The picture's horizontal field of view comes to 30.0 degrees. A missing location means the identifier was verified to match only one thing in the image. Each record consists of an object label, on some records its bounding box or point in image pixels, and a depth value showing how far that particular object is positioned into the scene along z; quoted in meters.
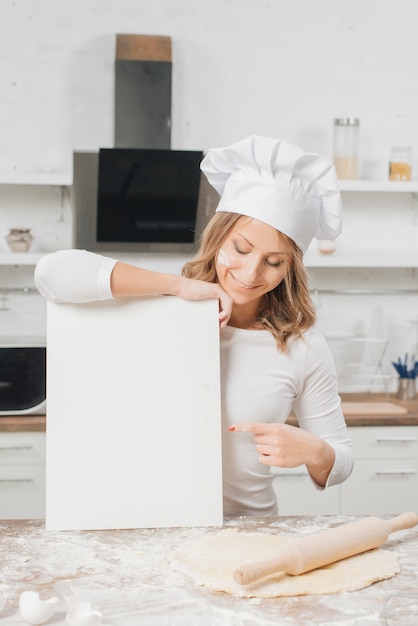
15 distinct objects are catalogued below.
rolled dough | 1.10
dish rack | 3.29
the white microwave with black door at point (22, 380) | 2.64
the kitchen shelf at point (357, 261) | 3.11
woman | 1.38
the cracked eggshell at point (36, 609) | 0.98
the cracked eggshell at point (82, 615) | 0.96
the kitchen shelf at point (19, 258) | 2.96
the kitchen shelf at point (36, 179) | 2.96
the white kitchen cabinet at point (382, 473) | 2.79
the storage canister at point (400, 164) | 3.21
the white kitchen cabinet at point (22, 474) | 2.64
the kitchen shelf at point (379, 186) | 3.10
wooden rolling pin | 1.07
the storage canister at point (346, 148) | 3.12
